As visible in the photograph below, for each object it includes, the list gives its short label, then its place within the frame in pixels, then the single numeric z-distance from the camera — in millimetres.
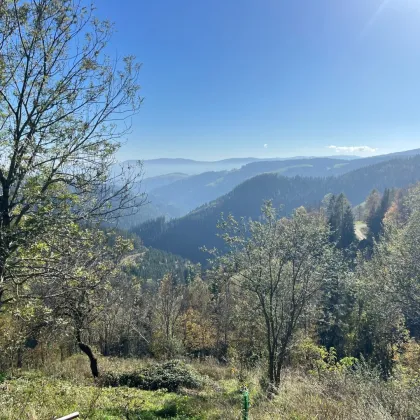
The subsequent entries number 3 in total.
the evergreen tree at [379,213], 78250
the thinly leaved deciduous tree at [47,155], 5480
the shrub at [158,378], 11789
